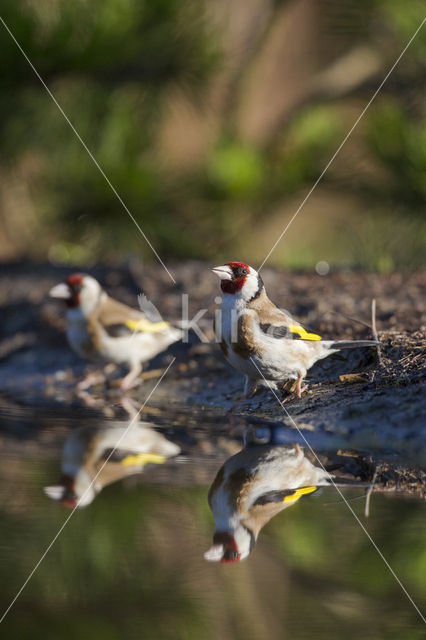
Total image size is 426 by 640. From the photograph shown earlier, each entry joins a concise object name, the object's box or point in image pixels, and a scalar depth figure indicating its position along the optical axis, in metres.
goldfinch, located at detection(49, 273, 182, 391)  9.08
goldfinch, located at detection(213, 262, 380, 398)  7.15
